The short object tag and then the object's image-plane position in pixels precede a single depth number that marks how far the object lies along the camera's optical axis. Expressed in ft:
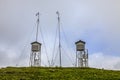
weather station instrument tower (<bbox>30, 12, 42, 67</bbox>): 96.74
